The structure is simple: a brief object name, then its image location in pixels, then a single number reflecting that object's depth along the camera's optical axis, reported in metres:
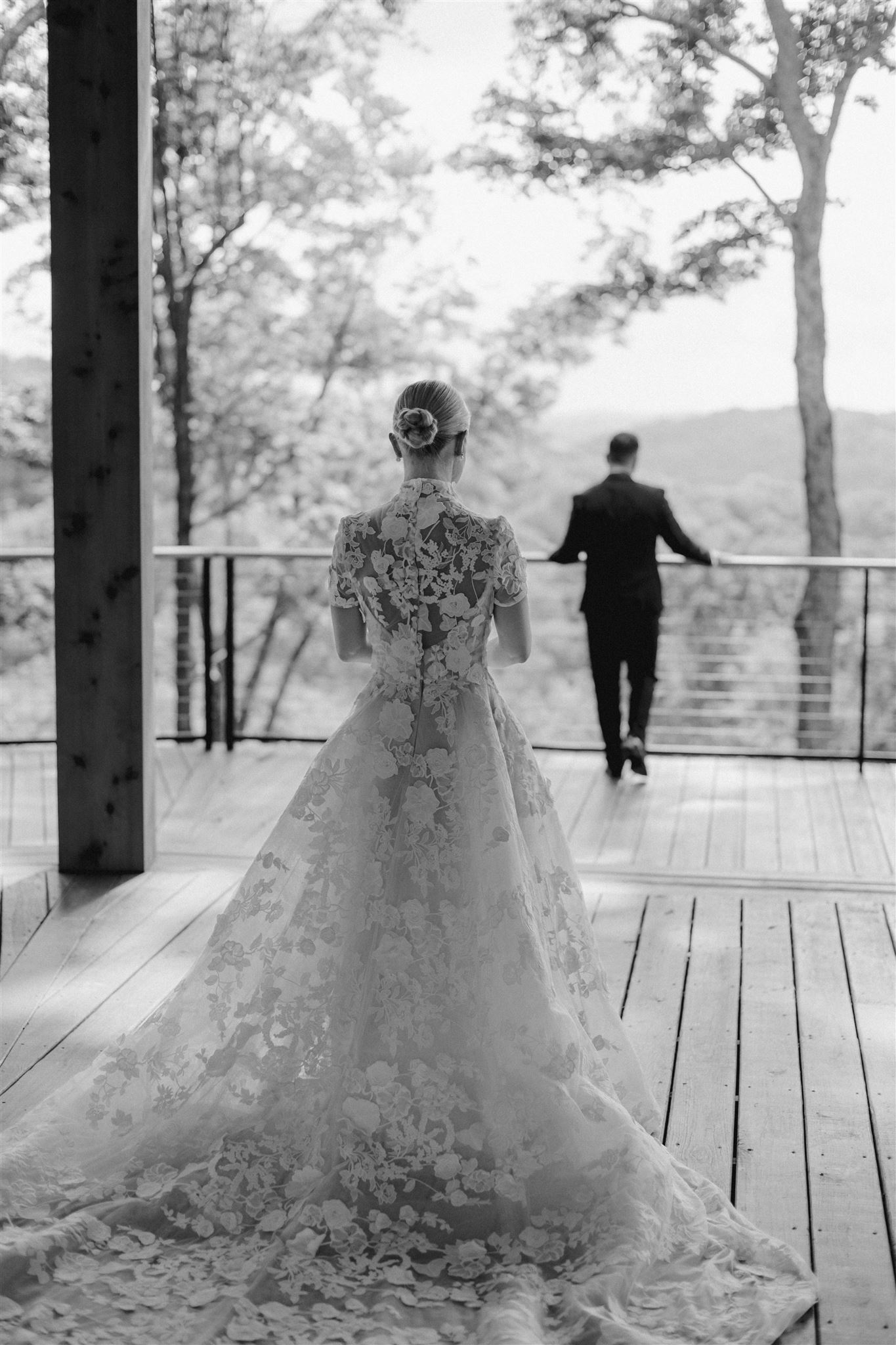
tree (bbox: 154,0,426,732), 9.84
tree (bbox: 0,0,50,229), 8.80
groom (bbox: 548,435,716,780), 5.86
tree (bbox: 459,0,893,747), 9.12
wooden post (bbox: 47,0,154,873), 4.27
